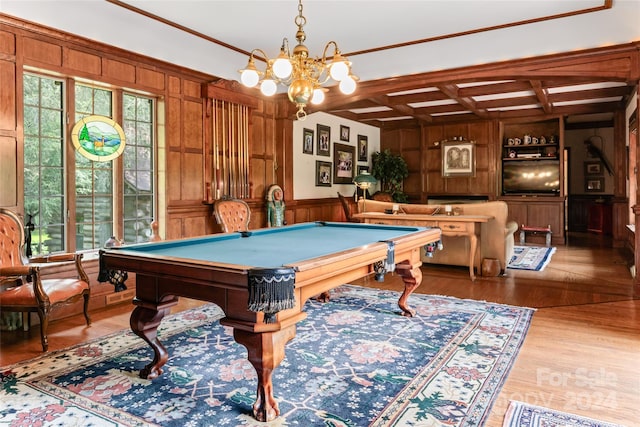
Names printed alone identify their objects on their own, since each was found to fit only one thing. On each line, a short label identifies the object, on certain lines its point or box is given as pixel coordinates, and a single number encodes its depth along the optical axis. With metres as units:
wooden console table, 5.55
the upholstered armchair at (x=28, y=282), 3.35
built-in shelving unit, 9.34
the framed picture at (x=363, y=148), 10.39
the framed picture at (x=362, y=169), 10.44
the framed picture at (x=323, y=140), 8.75
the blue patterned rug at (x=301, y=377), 2.26
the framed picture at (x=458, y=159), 10.17
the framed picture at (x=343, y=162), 9.39
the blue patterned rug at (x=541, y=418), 2.13
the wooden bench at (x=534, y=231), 8.88
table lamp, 8.94
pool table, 2.08
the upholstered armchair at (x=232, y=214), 5.53
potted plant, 10.55
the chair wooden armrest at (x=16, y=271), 3.37
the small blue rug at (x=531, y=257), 6.52
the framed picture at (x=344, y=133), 9.64
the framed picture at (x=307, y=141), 8.27
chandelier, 3.38
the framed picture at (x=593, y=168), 11.33
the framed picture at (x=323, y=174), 8.77
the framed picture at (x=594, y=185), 11.35
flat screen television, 9.62
